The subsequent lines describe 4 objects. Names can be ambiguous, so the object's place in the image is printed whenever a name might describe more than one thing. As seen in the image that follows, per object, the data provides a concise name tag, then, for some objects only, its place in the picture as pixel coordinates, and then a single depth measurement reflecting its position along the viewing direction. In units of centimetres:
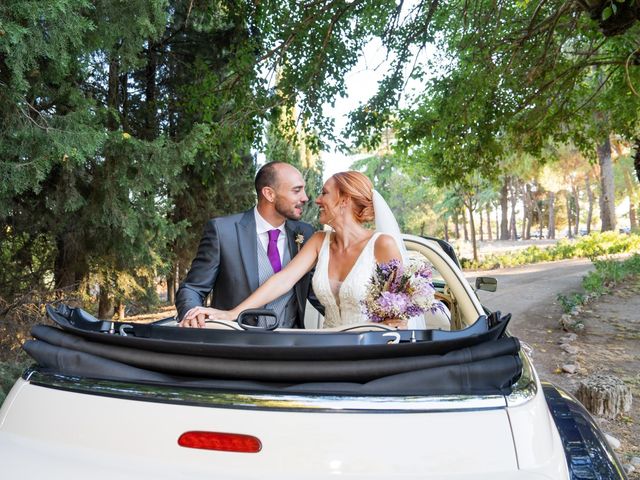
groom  370
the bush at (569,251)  2298
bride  349
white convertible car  151
